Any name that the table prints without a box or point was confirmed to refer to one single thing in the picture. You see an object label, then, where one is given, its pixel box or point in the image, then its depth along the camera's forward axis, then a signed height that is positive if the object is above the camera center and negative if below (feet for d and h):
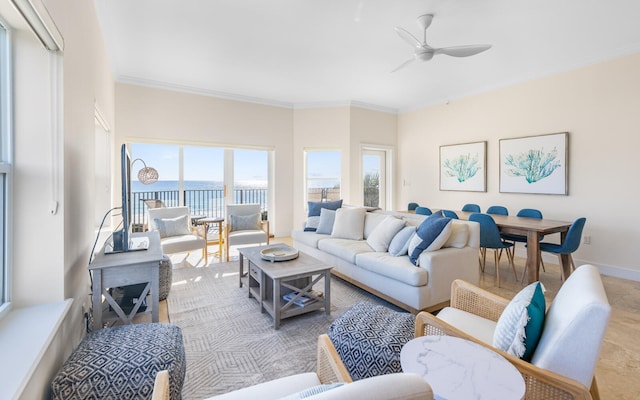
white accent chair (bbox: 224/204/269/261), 14.69 -1.62
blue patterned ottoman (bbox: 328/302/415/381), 4.89 -2.55
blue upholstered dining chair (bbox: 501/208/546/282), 12.90 -1.71
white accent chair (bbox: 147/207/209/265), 12.96 -1.59
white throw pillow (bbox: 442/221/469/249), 9.45 -1.32
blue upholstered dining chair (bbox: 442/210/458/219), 13.83 -0.85
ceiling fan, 9.61 +5.19
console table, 6.02 -1.70
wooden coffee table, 8.11 -2.71
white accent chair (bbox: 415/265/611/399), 3.36 -1.83
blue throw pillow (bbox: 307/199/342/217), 15.11 -0.51
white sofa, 8.43 -2.34
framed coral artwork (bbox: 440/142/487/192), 17.19 +1.85
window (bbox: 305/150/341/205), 20.88 +1.43
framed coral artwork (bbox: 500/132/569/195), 13.96 +1.65
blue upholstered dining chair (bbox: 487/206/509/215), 14.76 -0.71
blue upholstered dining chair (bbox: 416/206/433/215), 15.25 -0.77
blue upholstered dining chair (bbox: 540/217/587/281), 10.76 -1.65
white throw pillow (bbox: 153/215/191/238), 13.62 -1.40
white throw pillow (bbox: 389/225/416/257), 9.76 -1.55
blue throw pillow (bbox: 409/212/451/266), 8.77 -1.20
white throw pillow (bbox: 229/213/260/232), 15.66 -1.42
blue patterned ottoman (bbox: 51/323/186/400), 3.89 -2.41
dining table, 10.63 -1.35
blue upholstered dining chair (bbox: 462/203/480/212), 16.22 -0.63
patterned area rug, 6.16 -3.70
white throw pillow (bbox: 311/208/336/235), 14.05 -1.25
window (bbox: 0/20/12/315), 4.54 +0.60
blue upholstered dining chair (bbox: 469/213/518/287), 11.55 -1.49
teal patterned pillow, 3.99 -1.85
